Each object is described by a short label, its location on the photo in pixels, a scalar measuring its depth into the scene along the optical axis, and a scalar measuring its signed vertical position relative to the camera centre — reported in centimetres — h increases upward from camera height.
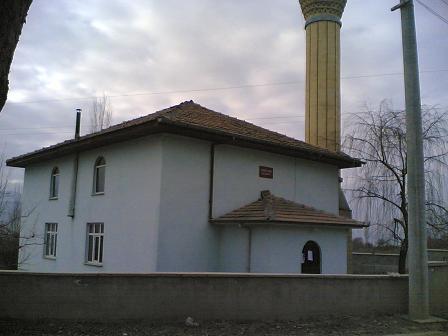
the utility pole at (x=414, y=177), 1152 +158
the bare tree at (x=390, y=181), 1888 +241
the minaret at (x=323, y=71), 2614 +921
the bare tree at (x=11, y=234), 1558 +4
